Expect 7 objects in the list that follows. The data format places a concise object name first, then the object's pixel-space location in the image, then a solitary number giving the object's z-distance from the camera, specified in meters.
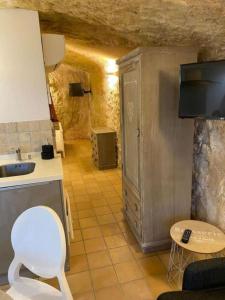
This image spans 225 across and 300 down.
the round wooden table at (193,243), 1.58
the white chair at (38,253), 1.09
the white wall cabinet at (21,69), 2.13
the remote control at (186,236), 1.64
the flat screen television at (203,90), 1.52
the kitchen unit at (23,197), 1.74
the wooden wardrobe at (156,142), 1.81
